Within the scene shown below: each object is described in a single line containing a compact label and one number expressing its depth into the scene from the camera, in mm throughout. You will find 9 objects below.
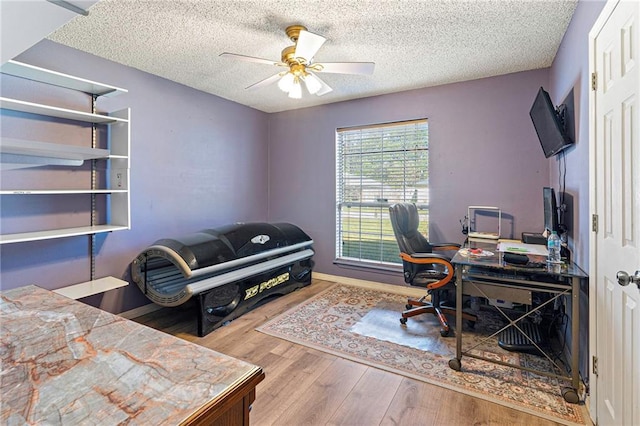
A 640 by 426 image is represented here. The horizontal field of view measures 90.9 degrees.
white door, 1265
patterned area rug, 1924
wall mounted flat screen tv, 2197
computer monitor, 2271
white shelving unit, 2234
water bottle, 2191
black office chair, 2730
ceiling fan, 2138
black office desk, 1850
